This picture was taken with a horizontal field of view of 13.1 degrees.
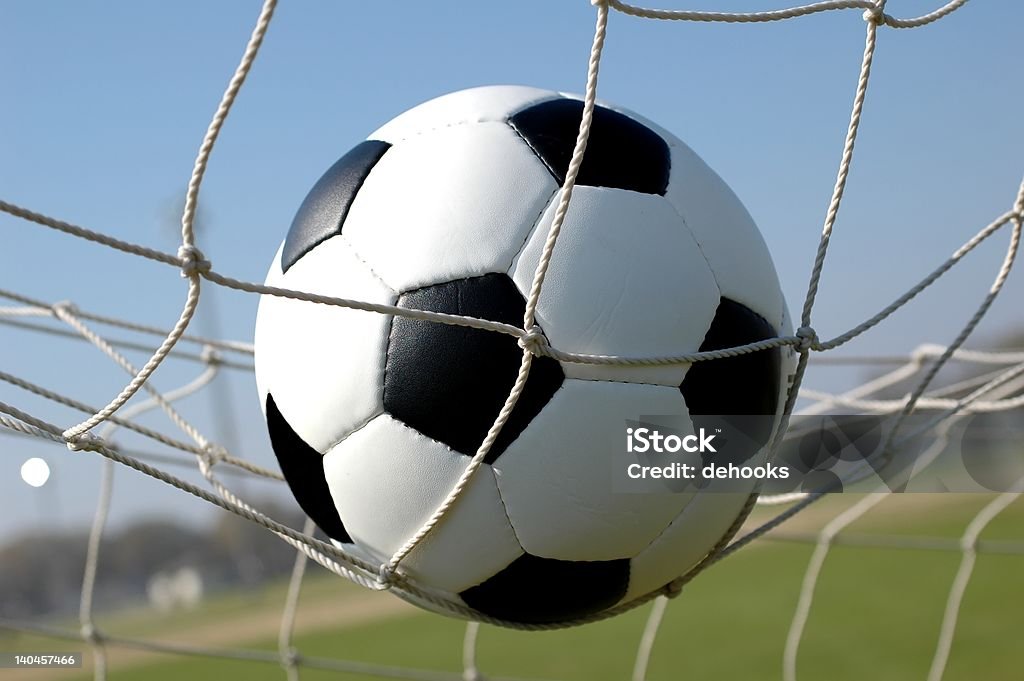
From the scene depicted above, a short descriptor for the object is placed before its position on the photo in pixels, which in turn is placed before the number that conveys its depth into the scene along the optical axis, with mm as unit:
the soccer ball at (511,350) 1670
